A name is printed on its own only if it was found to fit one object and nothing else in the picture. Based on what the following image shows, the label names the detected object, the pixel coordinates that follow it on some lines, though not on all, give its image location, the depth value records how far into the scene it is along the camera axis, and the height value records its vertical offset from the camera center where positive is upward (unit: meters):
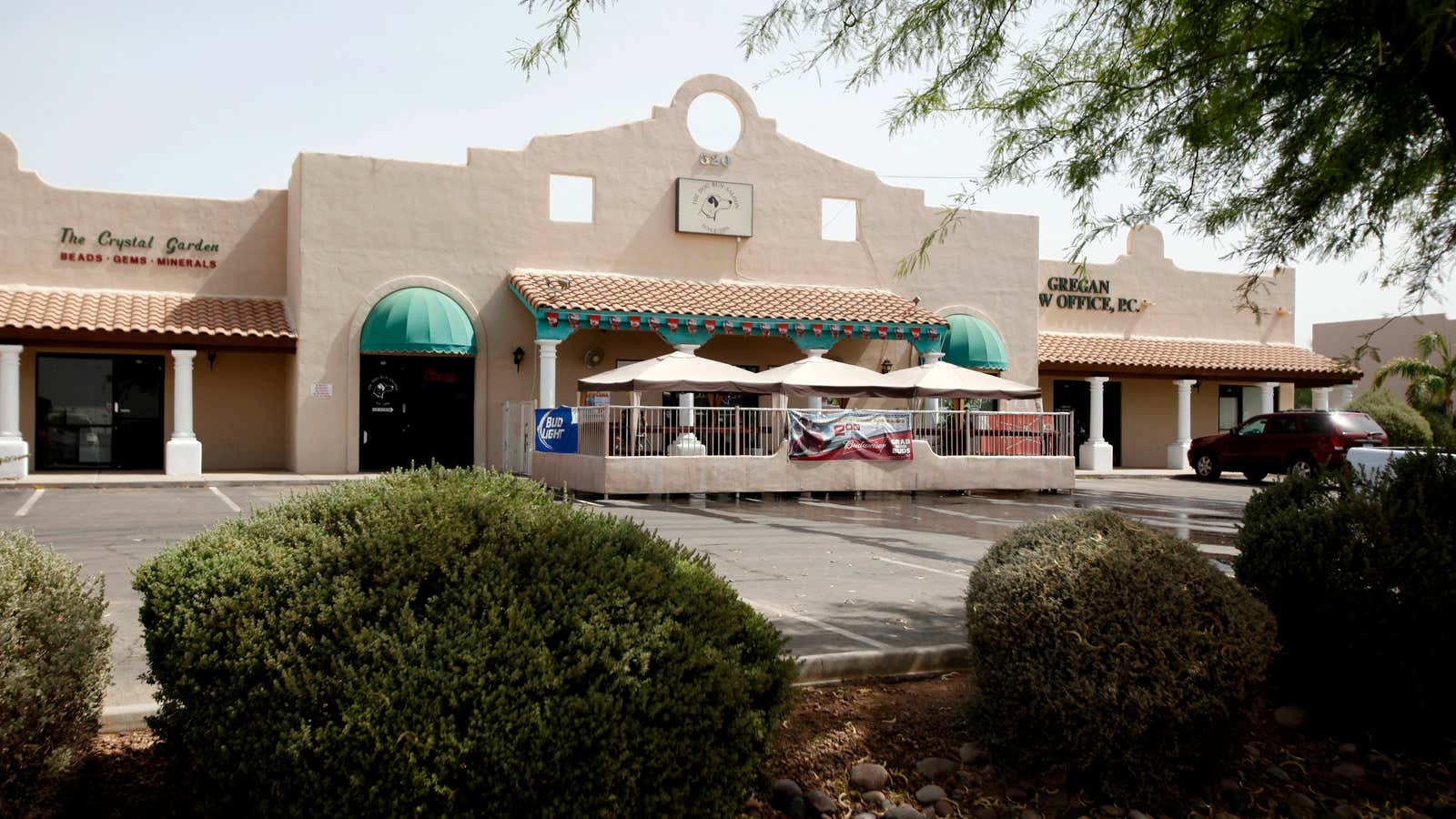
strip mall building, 22.20 +2.56
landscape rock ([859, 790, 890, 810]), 4.23 -1.48
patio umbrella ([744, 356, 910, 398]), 20.81 +0.69
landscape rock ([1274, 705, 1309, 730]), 5.19 -1.42
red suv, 24.02 -0.54
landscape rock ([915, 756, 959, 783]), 4.46 -1.44
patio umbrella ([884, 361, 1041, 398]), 21.77 +0.66
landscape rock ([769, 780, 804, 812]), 4.19 -1.45
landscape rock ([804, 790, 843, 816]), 4.15 -1.47
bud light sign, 20.09 -0.31
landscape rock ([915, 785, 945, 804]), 4.28 -1.48
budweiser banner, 20.19 -0.37
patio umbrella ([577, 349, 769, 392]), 20.09 +0.71
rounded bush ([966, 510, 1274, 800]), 4.12 -0.93
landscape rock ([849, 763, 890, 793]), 4.33 -1.43
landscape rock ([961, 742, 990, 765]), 4.55 -1.41
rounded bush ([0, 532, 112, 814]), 3.38 -0.83
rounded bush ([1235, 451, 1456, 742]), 4.89 -0.82
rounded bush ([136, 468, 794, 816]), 3.22 -0.79
